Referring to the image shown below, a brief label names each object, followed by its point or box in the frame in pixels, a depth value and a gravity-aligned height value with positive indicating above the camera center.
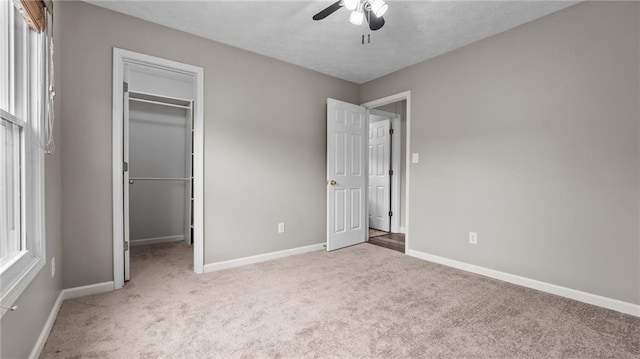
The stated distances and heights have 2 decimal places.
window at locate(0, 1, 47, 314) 1.33 +0.14
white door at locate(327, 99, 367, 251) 3.83 +0.04
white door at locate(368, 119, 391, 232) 5.19 +0.05
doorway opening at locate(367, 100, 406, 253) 5.01 +0.14
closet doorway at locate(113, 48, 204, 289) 4.08 +0.30
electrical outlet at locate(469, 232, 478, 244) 3.01 -0.64
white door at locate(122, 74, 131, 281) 2.62 -0.01
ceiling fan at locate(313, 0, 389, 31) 1.93 +1.18
